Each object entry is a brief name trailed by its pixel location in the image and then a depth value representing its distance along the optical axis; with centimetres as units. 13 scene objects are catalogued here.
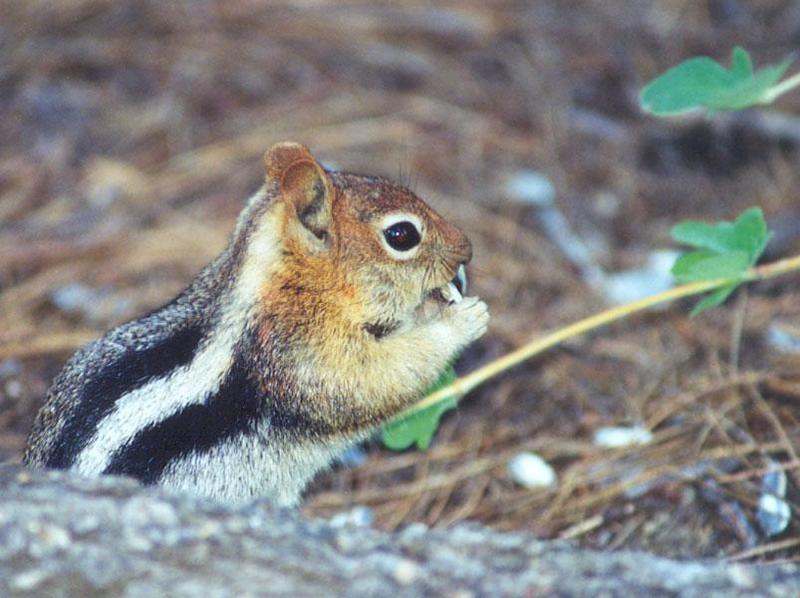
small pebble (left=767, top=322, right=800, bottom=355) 680
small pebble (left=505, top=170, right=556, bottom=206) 909
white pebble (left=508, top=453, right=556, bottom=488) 629
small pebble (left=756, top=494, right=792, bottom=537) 532
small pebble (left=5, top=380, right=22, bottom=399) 680
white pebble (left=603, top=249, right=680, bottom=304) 805
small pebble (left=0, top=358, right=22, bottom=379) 688
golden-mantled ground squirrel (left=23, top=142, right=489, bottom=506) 492
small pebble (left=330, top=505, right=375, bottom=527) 616
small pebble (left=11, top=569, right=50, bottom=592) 356
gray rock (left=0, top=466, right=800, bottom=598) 360
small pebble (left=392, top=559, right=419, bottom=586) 370
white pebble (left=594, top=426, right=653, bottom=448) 635
